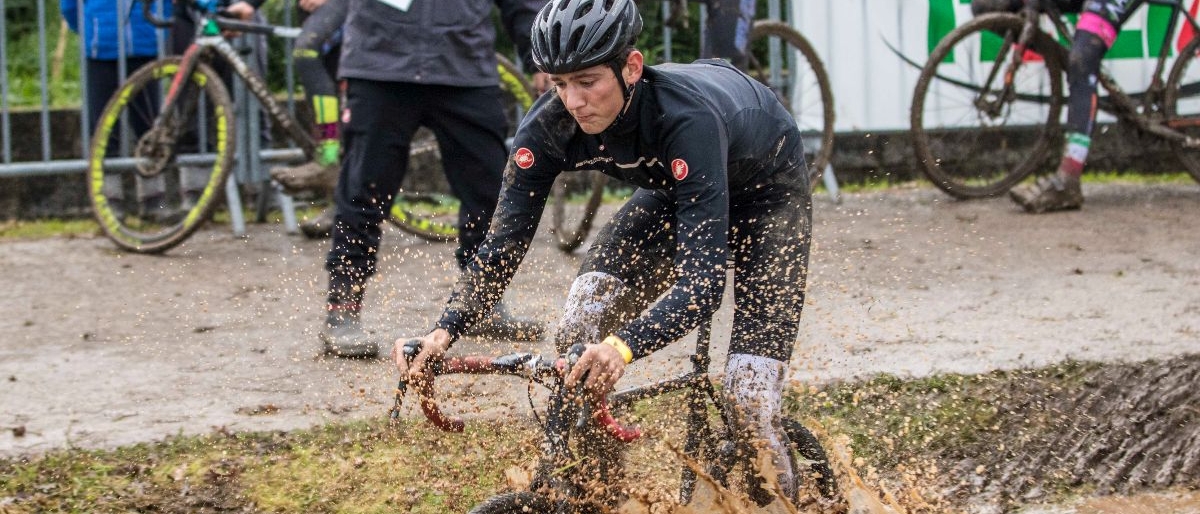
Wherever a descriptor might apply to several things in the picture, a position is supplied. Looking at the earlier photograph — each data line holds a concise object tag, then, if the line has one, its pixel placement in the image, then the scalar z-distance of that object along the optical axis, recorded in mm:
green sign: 9508
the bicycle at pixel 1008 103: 9062
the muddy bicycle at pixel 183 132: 8484
